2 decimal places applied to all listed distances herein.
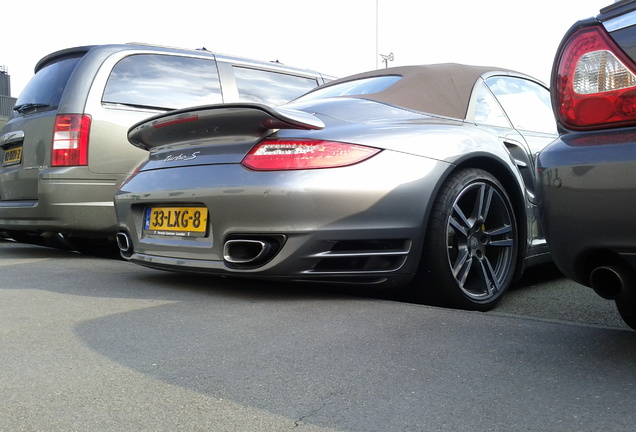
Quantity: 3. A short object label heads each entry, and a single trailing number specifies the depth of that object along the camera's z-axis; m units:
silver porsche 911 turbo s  3.11
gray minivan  4.98
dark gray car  2.06
